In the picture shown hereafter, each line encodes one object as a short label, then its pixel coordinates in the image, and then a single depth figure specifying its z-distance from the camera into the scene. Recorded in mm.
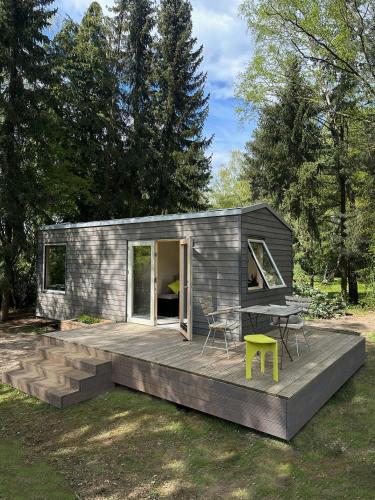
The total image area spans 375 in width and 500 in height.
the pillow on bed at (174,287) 8347
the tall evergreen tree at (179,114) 14492
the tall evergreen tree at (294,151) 12734
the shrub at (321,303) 11016
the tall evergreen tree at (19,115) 8914
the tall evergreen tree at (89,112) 12445
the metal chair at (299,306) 5179
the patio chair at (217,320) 5682
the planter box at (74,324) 7570
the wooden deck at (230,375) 3623
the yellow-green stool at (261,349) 3926
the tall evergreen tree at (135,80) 14328
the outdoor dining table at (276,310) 4688
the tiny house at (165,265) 6090
